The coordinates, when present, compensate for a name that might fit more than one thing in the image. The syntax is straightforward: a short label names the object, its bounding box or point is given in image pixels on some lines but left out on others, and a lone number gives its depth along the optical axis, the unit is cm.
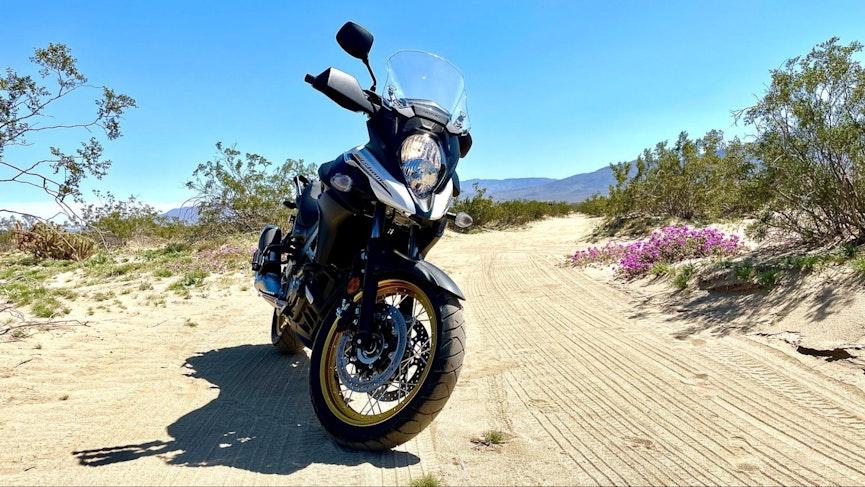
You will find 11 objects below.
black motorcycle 242
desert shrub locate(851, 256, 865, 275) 466
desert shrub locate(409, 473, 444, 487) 211
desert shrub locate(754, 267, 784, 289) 519
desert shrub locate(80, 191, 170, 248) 1646
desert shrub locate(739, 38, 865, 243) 583
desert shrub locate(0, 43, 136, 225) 456
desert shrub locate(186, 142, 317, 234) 1498
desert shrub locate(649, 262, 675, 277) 683
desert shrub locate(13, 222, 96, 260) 1242
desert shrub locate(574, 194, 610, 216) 2191
